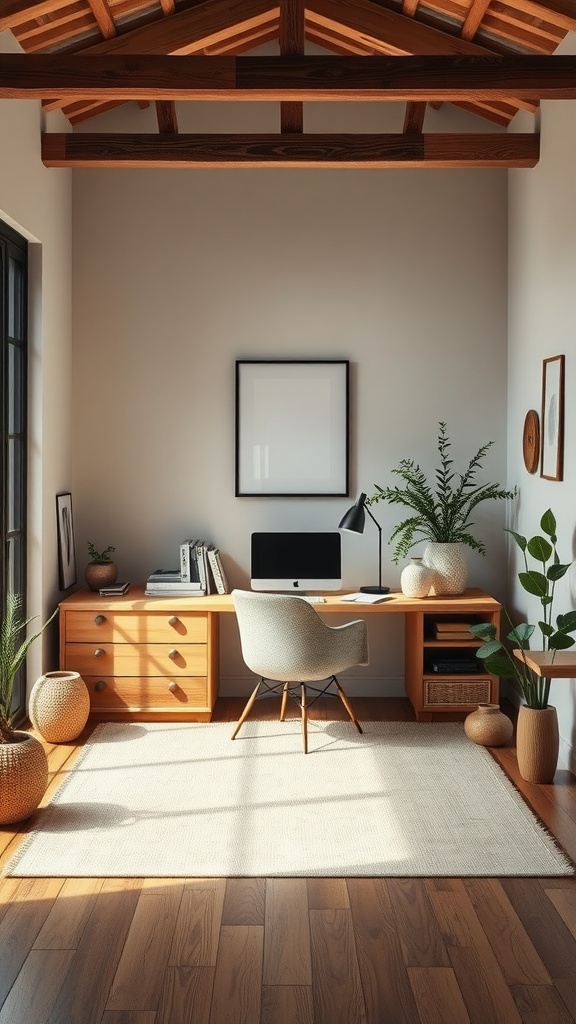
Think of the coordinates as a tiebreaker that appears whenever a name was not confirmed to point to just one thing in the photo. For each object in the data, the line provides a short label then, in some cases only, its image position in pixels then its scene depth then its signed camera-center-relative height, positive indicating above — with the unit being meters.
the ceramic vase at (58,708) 4.47 -0.98
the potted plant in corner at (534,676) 3.96 -0.76
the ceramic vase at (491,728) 4.47 -1.06
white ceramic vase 4.97 -0.44
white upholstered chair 4.29 -0.65
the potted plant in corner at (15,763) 3.43 -0.95
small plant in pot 5.19 -0.43
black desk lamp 5.01 -0.13
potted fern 5.06 -0.10
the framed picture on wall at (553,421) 4.36 +0.33
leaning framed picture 5.16 -0.28
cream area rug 3.20 -1.18
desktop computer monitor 5.23 -0.37
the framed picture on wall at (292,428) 5.43 +0.35
